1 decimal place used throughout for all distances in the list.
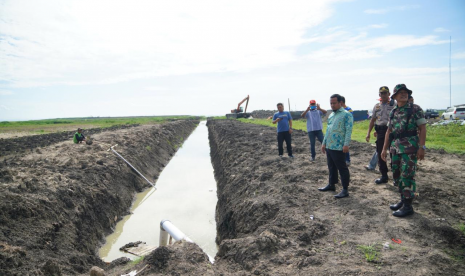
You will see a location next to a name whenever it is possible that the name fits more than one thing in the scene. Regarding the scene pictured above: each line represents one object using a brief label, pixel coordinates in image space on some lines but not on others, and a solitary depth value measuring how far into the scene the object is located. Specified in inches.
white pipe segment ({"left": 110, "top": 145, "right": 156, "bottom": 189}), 471.9
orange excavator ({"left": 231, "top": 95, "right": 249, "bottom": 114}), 2022.6
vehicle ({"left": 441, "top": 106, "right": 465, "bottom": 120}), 989.2
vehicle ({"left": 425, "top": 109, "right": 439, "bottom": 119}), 1365.7
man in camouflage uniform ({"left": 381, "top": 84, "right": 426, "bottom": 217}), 167.3
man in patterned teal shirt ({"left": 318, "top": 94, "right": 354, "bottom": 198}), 205.5
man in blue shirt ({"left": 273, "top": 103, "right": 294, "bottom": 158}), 348.2
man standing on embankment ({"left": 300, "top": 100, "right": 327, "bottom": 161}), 327.9
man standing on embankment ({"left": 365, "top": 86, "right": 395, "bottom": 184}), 232.3
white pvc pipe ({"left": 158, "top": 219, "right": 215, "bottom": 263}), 211.6
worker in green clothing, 534.0
